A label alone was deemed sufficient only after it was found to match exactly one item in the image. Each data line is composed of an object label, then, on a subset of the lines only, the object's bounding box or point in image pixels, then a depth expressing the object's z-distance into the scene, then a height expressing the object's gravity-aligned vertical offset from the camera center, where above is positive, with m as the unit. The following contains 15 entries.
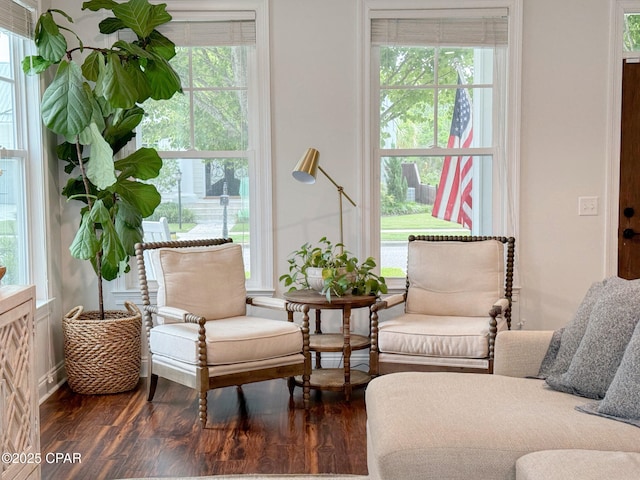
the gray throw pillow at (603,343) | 2.75 -0.58
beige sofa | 2.34 -0.80
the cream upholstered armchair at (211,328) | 4.00 -0.79
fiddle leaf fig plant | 4.32 +0.34
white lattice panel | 2.79 -0.73
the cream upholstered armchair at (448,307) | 4.16 -0.76
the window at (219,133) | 4.96 +0.26
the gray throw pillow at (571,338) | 3.00 -0.62
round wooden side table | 4.43 -0.96
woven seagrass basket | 4.59 -1.01
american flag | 5.04 -0.02
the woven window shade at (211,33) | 4.96 +0.87
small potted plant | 4.48 -0.56
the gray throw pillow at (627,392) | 2.57 -0.70
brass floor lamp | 4.56 +0.03
